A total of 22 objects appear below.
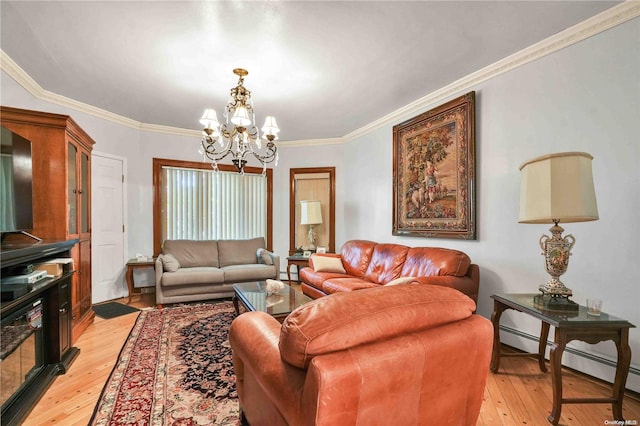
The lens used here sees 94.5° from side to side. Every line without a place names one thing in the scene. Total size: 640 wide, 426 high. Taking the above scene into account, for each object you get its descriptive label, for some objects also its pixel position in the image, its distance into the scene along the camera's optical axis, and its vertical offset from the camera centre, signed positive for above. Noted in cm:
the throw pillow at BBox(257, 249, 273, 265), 488 -79
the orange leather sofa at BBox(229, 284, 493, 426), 89 -51
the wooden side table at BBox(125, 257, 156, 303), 425 -82
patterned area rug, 180 -127
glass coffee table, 261 -90
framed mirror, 567 +7
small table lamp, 535 -6
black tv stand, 176 -89
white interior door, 416 -27
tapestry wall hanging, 321 +45
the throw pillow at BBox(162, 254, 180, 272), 409 -75
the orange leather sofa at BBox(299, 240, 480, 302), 285 -67
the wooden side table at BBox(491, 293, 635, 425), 170 -75
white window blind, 510 +10
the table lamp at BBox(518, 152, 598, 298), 186 +7
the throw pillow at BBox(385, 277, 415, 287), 193 -47
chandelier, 281 +83
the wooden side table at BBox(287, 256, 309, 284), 500 -87
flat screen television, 203 +20
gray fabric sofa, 402 -88
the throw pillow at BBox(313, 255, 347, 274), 423 -79
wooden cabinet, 256 +35
